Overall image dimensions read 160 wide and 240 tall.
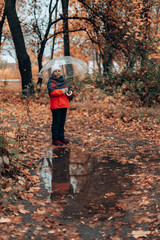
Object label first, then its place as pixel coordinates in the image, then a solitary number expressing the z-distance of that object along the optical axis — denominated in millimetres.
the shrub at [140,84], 12258
